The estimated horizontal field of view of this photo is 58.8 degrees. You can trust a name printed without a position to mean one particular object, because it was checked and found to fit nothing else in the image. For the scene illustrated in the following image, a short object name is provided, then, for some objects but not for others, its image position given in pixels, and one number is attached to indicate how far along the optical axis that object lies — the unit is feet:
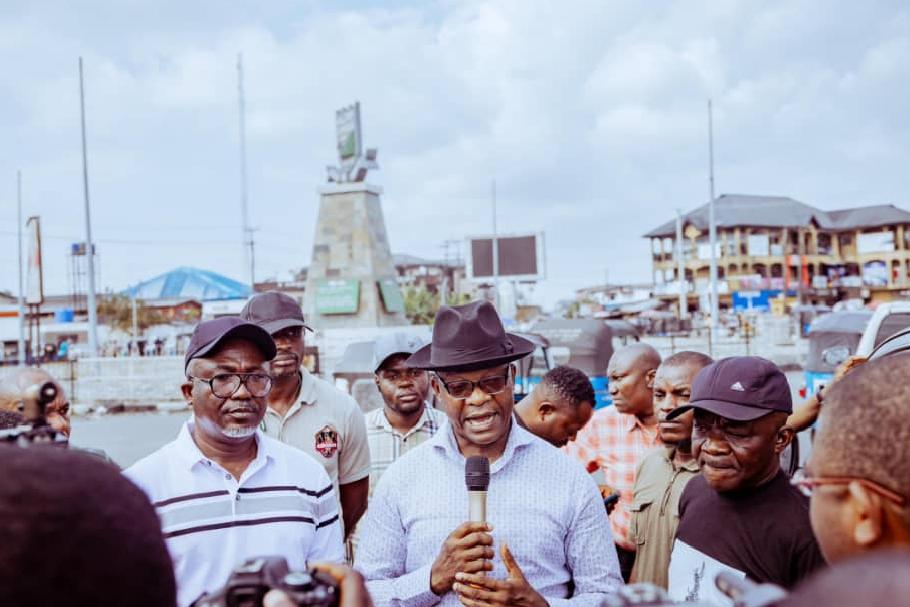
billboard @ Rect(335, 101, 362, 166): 80.43
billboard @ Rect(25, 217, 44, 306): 76.64
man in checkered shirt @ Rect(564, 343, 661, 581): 14.65
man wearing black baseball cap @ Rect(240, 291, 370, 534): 13.69
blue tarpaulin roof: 223.71
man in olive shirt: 10.51
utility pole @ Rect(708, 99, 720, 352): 109.35
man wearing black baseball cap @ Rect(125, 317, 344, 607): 8.58
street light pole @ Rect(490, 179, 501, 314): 96.94
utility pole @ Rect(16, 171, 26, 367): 93.73
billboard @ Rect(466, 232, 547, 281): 98.99
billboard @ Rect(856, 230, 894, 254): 223.10
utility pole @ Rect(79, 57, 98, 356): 84.48
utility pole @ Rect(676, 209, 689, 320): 146.02
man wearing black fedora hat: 8.34
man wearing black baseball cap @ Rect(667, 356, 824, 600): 7.90
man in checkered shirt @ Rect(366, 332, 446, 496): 15.97
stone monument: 77.15
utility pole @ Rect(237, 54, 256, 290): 115.98
